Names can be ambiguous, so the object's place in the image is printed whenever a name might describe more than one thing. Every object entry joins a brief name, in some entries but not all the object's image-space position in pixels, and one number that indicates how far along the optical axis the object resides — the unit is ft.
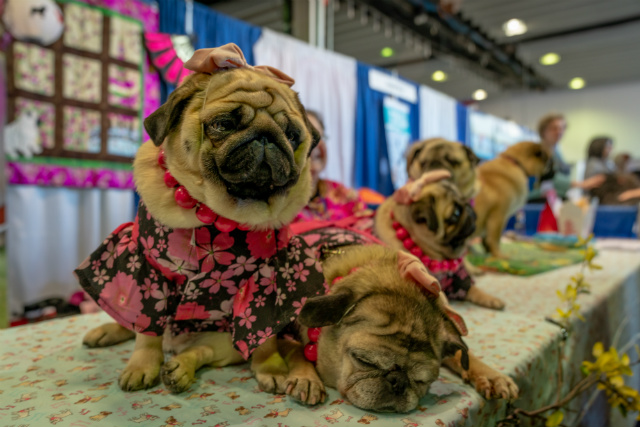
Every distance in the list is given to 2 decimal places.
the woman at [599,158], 17.95
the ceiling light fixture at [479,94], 25.30
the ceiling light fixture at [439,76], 21.63
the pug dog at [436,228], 5.22
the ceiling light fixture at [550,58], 24.89
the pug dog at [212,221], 2.84
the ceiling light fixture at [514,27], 20.03
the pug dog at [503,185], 9.98
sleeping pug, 2.74
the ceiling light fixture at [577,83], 32.09
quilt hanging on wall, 8.23
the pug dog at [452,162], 7.76
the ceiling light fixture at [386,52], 20.02
